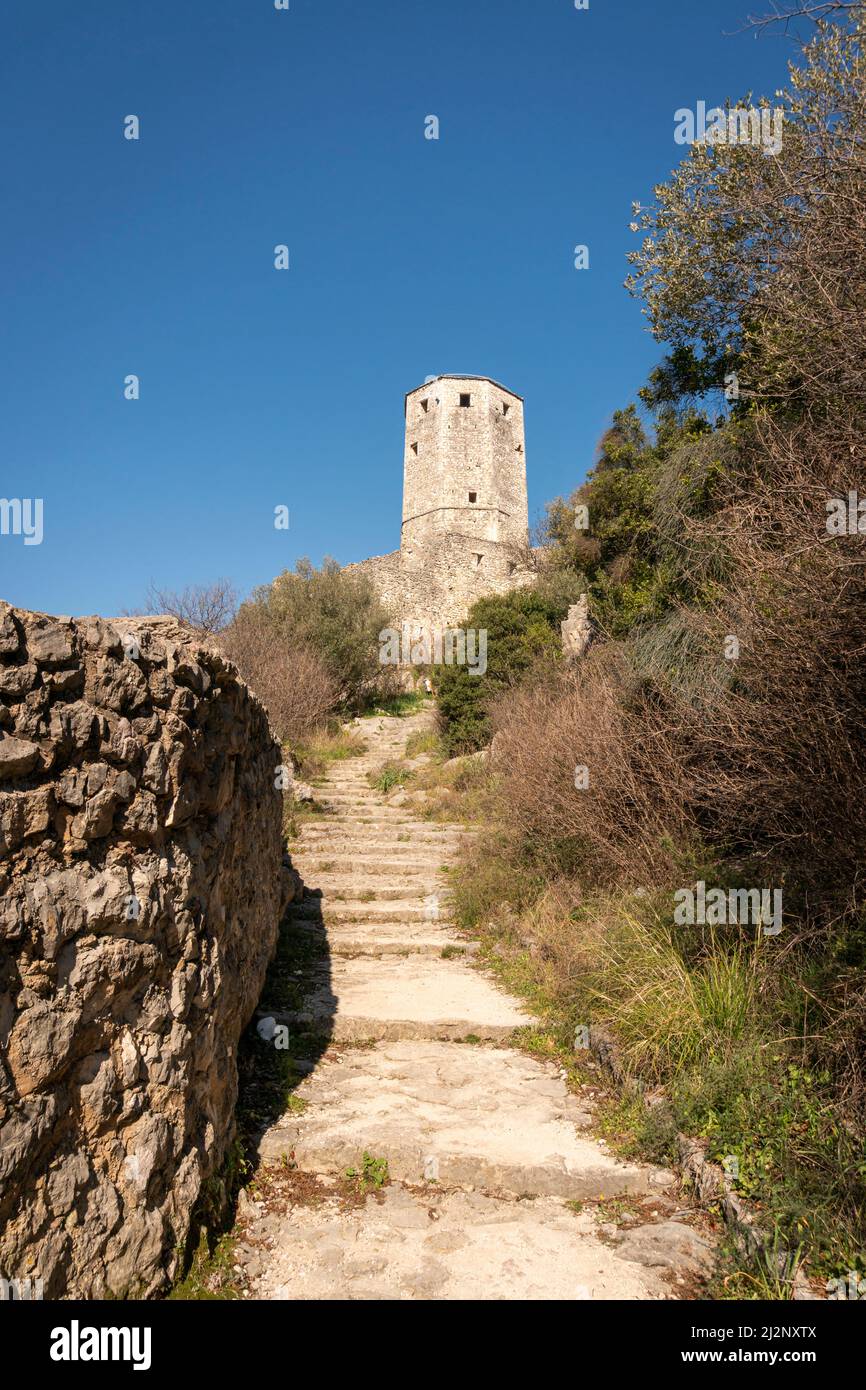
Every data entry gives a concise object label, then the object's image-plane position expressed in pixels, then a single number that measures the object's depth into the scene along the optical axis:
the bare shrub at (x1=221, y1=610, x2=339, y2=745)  13.62
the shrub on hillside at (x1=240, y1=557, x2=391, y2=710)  19.05
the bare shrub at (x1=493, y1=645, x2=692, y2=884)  5.98
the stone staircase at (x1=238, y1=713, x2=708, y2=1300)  2.85
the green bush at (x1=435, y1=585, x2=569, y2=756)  14.43
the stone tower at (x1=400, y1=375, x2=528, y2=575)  34.44
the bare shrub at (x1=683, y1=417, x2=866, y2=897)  3.64
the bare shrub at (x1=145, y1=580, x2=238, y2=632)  15.05
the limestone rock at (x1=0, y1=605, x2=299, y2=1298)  2.00
